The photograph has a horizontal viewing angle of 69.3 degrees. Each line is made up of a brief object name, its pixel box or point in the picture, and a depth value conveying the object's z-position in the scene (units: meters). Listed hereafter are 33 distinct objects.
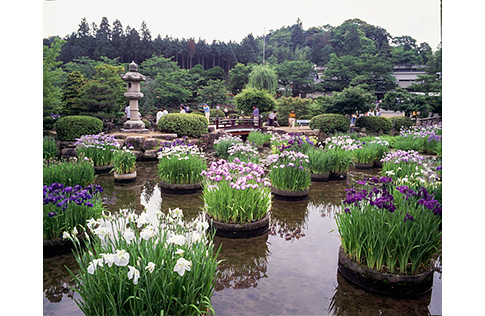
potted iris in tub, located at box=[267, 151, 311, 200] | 7.09
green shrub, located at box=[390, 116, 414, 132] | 19.98
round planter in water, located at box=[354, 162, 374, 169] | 10.64
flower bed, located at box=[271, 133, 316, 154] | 8.47
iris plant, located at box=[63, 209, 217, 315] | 2.57
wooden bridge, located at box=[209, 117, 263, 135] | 19.31
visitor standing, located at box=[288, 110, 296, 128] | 20.67
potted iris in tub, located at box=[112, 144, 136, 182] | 8.47
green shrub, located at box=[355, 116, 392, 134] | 19.17
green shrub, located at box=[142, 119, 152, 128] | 18.61
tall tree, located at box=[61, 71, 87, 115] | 14.81
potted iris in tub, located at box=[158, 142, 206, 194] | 7.49
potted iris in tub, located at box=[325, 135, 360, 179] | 9.13
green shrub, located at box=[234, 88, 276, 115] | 23.70
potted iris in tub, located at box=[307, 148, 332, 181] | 8.82
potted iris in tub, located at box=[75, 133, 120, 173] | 9.18
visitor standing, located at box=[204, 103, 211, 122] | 19.63
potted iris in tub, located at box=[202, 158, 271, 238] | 5.12
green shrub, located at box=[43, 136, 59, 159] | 9.19
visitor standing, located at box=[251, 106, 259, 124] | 21.71
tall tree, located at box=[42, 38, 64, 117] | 9.40
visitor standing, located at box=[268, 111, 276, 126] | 21.42
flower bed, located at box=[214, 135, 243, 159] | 11.77
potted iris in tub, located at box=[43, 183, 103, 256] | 4.27
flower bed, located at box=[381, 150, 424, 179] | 7.36
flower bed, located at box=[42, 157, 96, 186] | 6.14
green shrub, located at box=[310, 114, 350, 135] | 17.76
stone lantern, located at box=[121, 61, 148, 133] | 14.74
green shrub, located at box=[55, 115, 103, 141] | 12.05
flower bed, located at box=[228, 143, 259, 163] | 9.26
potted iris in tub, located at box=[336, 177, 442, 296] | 3.56
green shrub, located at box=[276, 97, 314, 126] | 23.27
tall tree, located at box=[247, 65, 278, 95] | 30.98
